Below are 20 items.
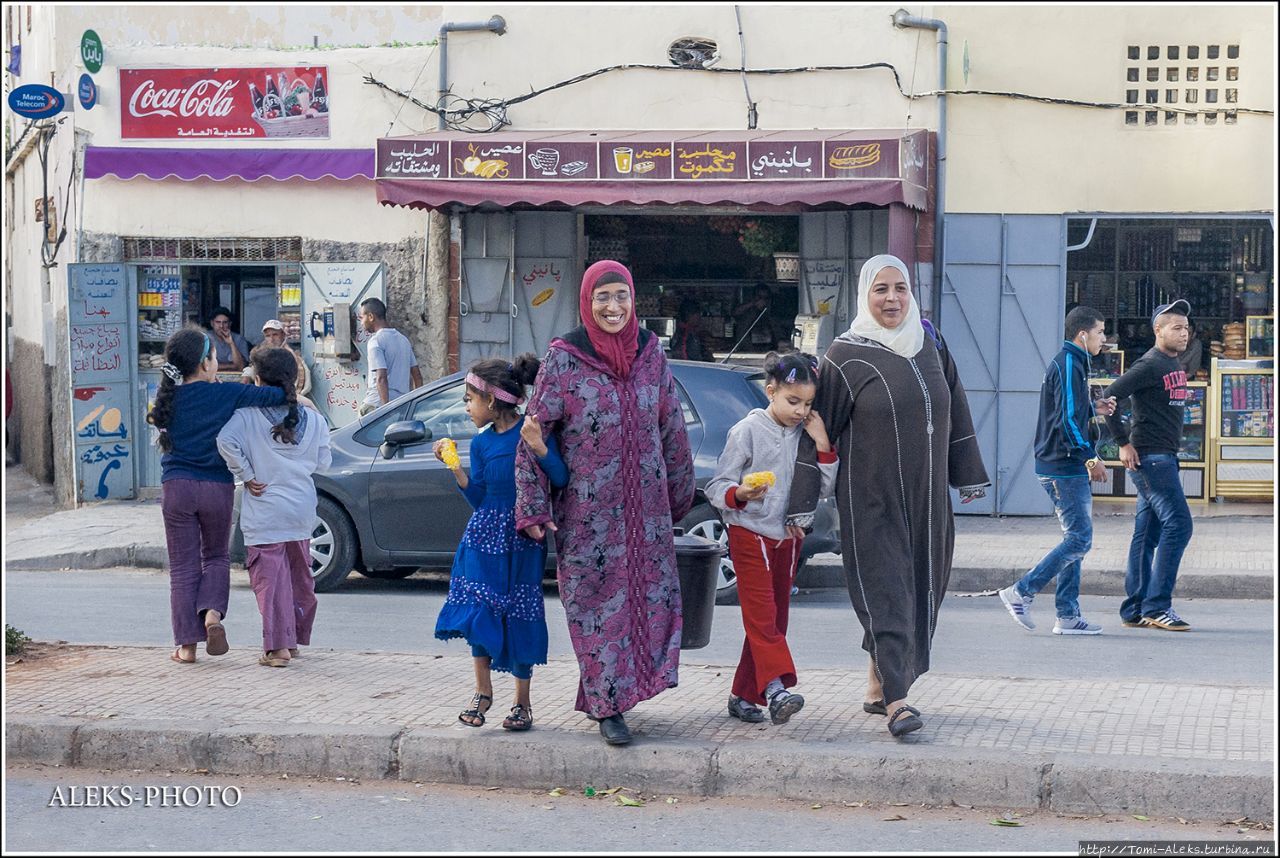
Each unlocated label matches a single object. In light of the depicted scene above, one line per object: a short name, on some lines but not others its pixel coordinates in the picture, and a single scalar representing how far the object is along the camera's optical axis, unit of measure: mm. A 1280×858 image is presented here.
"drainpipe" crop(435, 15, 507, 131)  14102
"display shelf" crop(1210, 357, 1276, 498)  13766
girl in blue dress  5895
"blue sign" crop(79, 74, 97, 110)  14375
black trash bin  5957
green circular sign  14242
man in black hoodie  8648
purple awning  14336
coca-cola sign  14430
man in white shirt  13594
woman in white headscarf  5691
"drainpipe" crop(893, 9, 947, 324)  13477
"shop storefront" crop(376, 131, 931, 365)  12836
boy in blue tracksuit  8438
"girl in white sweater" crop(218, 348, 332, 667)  7254
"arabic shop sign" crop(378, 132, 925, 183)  12398
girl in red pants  5879
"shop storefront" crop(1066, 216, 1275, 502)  13734
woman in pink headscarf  5602
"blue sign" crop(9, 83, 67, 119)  14156
